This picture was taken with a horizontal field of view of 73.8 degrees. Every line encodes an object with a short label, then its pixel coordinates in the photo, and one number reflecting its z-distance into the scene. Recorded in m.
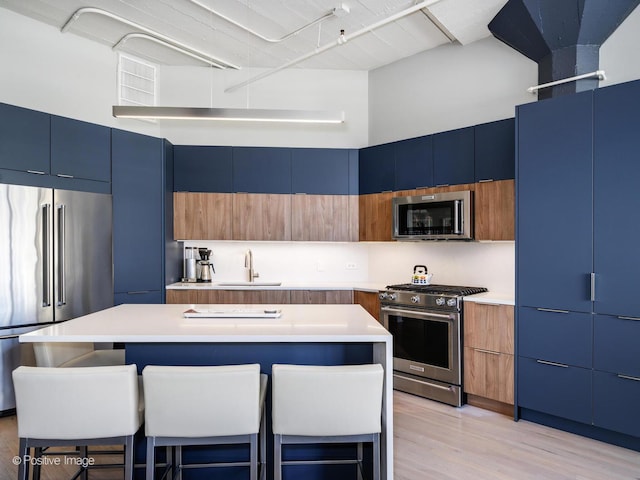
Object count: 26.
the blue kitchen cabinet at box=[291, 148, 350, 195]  4.85
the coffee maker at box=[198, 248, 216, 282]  4.98
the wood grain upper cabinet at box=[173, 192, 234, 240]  4.82
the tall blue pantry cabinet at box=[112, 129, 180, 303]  4.14
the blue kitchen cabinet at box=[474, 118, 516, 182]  3.59
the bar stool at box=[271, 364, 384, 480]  1.83
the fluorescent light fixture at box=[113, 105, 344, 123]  2.88
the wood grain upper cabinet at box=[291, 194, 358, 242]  4.86
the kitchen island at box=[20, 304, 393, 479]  2.03
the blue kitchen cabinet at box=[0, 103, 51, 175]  3.34
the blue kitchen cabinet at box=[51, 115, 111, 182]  3.66
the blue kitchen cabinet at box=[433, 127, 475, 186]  3.88
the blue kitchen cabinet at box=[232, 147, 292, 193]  4.85
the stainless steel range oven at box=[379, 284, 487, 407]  3.61
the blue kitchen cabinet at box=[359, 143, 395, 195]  4.53
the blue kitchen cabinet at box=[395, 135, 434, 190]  4.18
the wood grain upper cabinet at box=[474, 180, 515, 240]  3.58
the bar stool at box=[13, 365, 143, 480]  1.77
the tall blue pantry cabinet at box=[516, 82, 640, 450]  2.79
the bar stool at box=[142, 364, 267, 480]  1.80
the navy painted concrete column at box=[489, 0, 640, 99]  3.08
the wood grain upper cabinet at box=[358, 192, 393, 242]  4.57
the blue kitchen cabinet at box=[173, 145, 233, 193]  4.82
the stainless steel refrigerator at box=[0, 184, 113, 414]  3.34
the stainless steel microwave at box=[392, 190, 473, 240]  3.84
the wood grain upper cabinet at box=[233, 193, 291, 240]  4.84
